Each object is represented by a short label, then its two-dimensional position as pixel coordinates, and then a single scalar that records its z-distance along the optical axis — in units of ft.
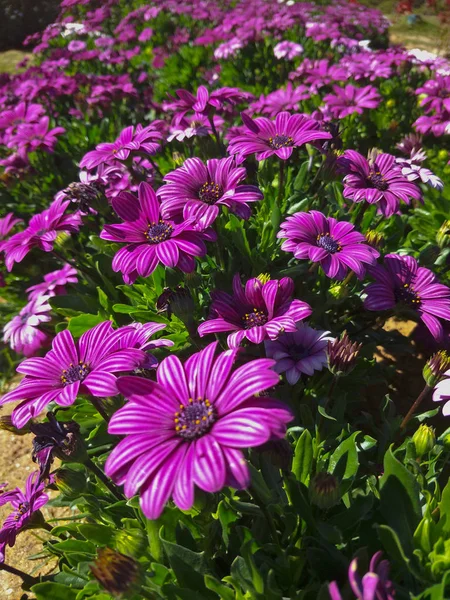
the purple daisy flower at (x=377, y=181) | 0.94
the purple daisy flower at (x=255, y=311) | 0.71
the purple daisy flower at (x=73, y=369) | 0.62
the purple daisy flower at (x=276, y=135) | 0.96
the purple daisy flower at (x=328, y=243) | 0.81
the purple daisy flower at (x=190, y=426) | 0.47
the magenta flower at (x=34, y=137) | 1.60
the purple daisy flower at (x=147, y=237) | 0.78
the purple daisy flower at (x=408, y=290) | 0.84
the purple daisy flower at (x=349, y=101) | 1.62
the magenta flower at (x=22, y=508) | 0.77
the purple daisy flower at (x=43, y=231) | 1.02
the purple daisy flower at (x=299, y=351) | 0.81
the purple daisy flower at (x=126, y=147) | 1.09
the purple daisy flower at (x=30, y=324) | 1.18
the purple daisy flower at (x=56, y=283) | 1.28
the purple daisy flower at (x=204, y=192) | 0.82
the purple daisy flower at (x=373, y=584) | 0.44
